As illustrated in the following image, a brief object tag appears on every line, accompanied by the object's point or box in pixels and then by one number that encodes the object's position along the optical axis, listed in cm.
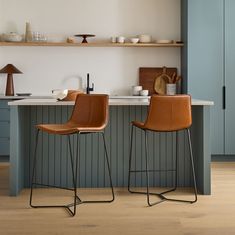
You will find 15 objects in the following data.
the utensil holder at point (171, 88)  580
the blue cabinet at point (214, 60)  546
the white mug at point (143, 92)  579
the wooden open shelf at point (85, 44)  572
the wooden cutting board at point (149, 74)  599
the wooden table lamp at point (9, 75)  572
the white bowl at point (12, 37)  569
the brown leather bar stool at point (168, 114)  328
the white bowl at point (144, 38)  580
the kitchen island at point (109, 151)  382
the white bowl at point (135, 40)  576
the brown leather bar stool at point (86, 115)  337
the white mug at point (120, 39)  579
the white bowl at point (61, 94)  366
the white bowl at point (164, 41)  576
